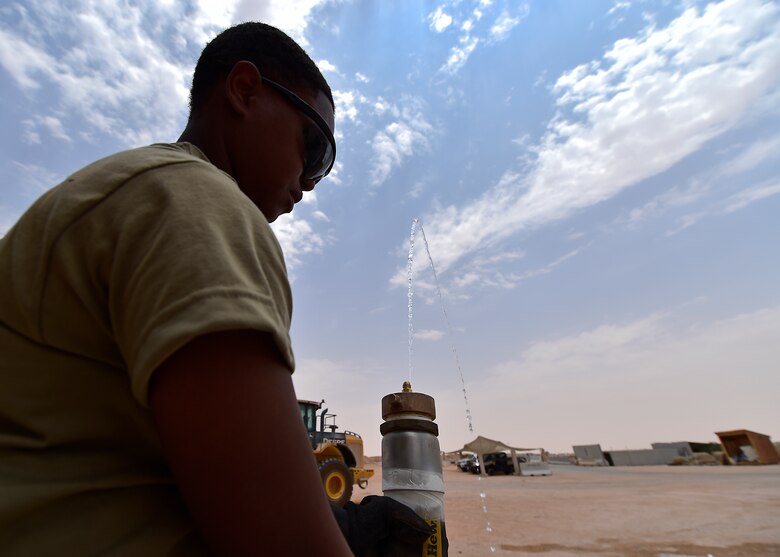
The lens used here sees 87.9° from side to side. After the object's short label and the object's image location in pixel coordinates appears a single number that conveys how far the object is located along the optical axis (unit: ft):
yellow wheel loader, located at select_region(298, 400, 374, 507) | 32.96
